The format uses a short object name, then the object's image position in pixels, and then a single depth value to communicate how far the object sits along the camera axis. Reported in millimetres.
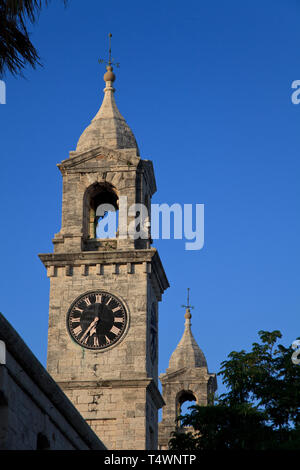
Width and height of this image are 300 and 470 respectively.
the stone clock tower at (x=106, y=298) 43281
